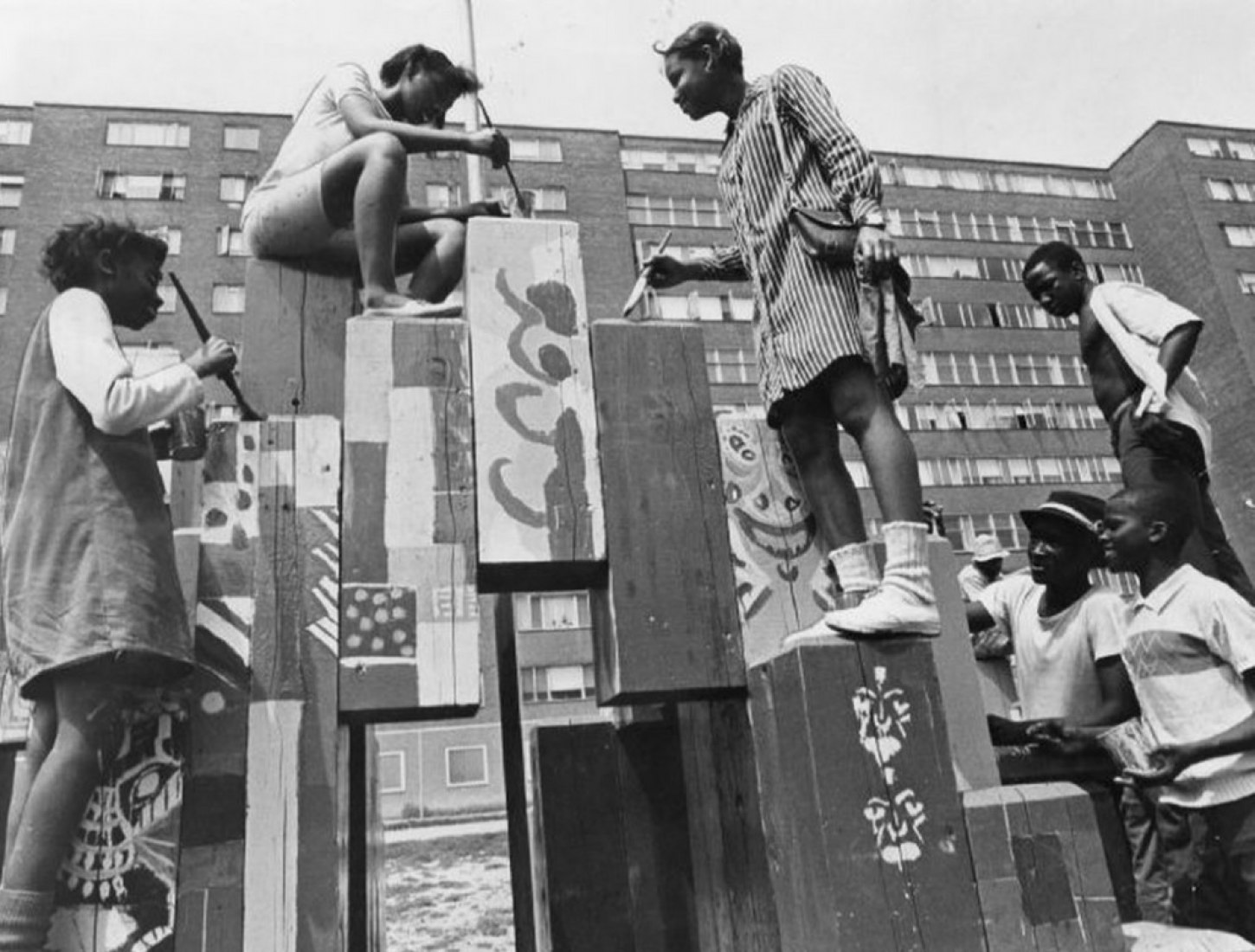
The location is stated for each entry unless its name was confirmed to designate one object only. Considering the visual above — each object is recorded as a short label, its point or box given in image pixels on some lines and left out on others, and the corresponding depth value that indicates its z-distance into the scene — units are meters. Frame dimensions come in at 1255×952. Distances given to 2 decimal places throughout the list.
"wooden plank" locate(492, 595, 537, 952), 3.76
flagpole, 6.31
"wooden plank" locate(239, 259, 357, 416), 3.37
